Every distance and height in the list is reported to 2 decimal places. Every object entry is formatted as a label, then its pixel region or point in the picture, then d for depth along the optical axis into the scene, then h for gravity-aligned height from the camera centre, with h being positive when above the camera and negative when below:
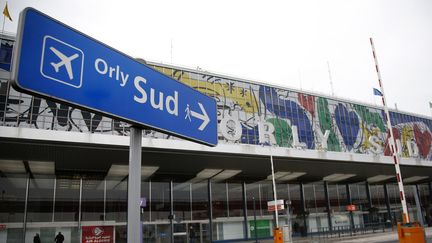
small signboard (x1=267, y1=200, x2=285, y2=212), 24.08 +0.80
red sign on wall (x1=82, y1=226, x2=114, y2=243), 24.55 -0.50
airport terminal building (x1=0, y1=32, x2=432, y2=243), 22.09 +3.70
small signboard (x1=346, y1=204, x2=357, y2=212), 35.47 +0.55
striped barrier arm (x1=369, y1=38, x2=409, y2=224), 10.01 +1.92
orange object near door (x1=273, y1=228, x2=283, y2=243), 21.69 -1.13
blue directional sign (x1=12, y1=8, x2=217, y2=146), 2.68 +1.24
